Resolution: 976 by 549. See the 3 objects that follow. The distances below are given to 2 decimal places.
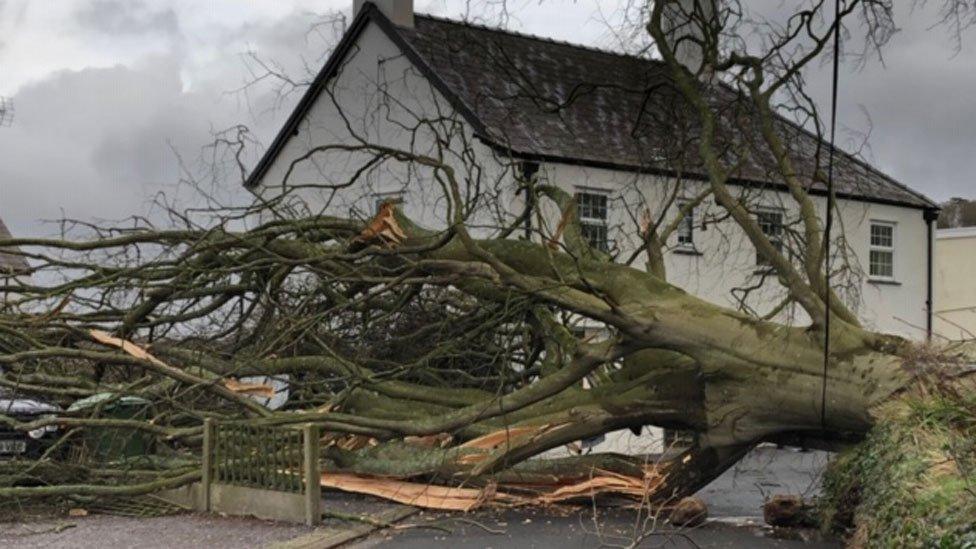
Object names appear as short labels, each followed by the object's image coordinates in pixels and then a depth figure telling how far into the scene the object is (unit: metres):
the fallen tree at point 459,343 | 11.89
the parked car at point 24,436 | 12.91
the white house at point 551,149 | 21.73
